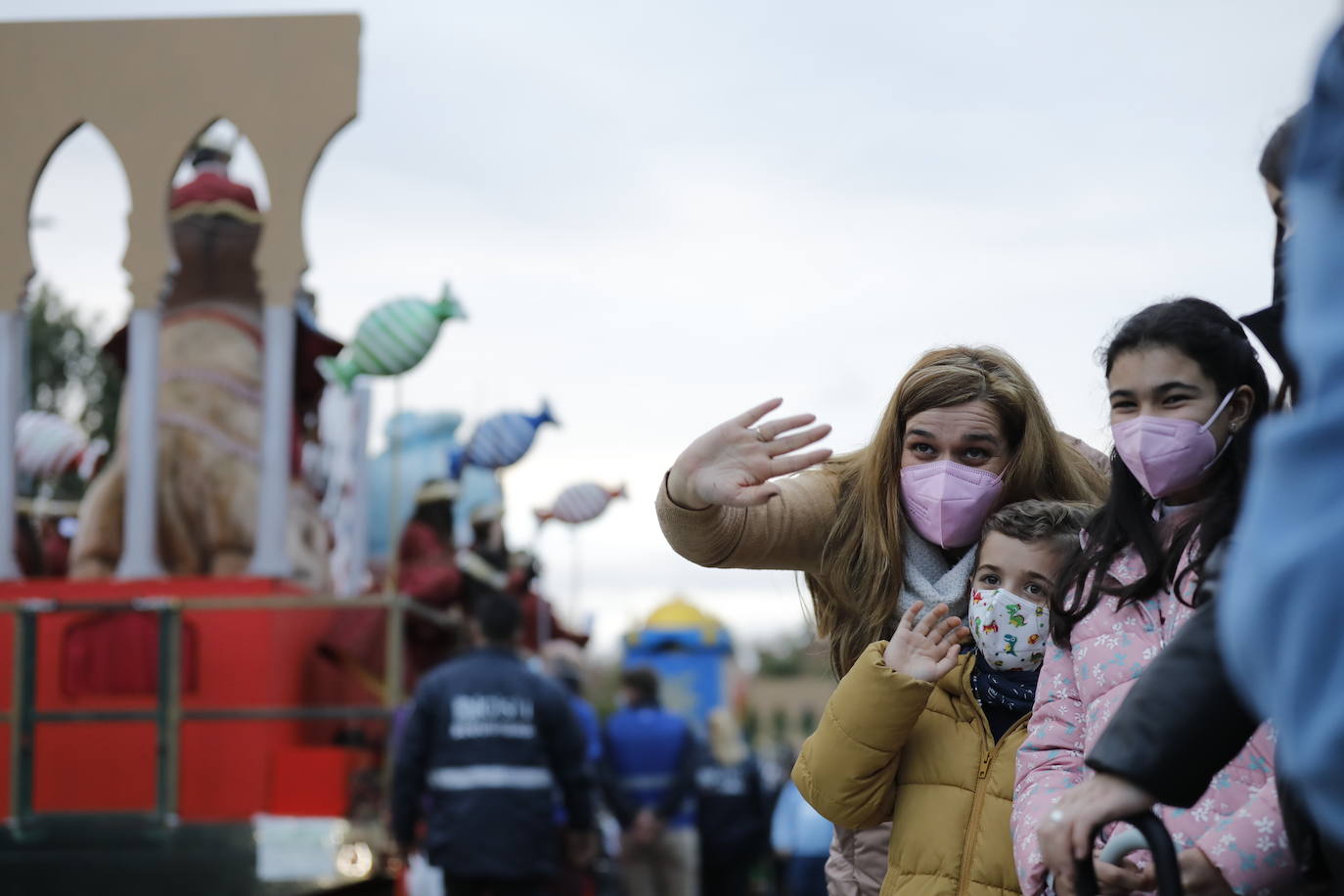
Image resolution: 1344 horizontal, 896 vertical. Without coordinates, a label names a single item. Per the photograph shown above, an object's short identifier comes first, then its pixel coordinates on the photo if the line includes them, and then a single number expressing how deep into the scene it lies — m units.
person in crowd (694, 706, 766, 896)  11.80
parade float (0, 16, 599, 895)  8.74
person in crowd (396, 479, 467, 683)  10.71
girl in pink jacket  2.60
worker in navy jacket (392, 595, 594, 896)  7.12
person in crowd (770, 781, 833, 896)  10.56
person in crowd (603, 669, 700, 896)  11.05
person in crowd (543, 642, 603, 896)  9.43
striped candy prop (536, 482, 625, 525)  15.29
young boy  3.04
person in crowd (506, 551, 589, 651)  12.07
